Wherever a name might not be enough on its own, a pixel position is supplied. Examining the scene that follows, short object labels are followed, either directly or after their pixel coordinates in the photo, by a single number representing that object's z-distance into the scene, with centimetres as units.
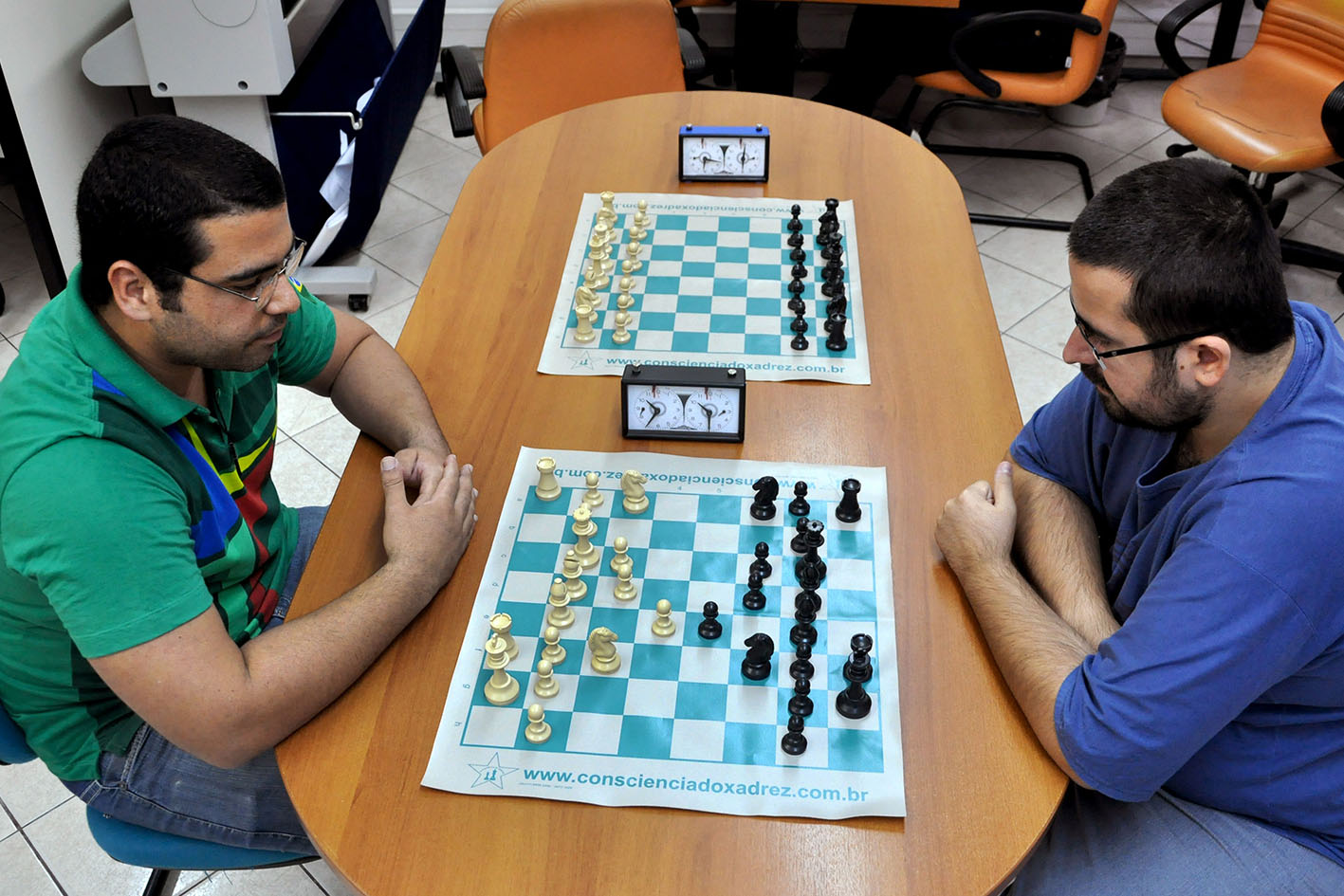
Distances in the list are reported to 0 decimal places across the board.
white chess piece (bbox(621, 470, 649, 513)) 148
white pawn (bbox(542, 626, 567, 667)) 128
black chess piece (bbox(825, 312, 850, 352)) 177
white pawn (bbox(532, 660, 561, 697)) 124
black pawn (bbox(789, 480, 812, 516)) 146
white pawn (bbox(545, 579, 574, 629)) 133
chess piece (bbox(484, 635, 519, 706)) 124
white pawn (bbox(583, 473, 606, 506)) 148
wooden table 110
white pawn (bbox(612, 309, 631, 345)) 179
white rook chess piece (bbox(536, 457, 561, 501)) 150
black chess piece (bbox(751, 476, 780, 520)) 146
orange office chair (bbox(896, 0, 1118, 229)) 336
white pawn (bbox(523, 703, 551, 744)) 118
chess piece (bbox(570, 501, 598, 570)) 140
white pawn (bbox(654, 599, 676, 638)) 131
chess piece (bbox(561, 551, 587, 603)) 136
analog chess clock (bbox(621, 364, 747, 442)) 155
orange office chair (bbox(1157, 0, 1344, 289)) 312
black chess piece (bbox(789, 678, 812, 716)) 122
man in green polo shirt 116
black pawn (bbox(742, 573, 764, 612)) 134
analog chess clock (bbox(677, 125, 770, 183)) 223
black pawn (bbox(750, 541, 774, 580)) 136
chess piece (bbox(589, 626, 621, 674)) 126
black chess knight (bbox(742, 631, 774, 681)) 125
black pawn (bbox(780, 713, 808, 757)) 117
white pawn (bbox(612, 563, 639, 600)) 136
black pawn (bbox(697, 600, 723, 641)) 130
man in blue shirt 115
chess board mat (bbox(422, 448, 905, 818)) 116
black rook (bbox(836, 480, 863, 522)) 144
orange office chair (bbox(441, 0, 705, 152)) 293
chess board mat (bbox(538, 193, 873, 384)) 177
